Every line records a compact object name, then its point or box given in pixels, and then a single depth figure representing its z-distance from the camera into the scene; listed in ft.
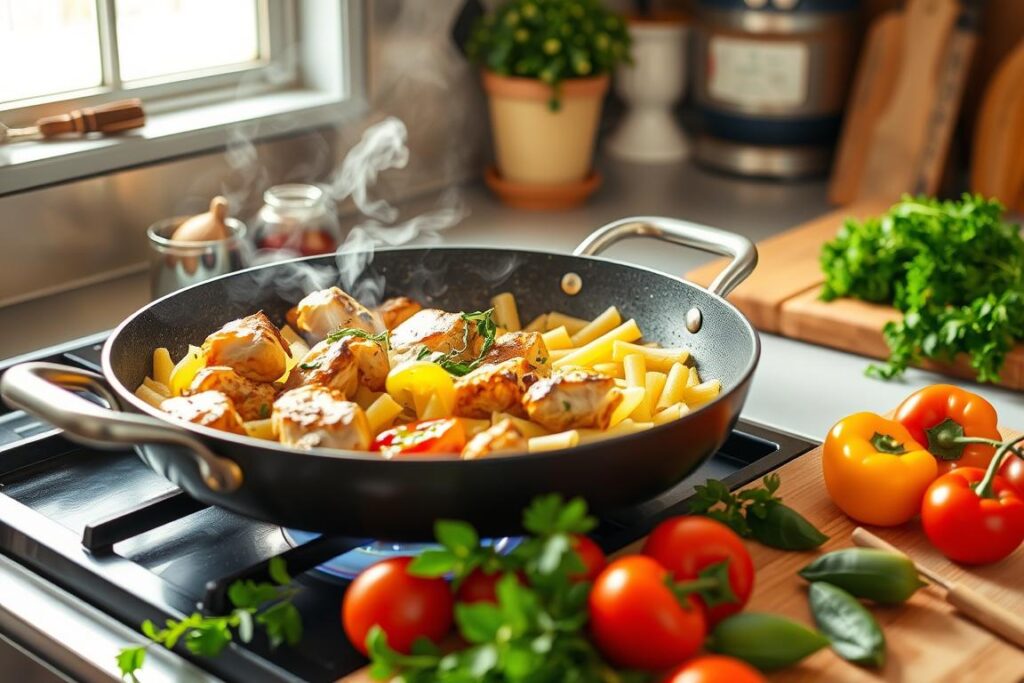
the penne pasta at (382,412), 3.34
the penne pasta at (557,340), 3.79
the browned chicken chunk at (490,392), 3.33
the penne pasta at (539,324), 3.93
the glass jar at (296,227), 4.66
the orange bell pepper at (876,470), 3.39
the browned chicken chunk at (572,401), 3.27
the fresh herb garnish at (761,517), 3.32
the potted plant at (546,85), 5.48
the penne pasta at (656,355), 3.67
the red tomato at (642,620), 2.88
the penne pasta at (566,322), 3.91
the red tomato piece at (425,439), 3.15
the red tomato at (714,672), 2.83
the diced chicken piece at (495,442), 3.11
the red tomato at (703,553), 3.05
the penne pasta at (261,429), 3.28
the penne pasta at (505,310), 3.92
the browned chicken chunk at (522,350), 3.56
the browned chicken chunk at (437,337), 3.59
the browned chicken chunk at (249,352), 3.43
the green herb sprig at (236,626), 3.02
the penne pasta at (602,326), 3.84
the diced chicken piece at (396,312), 3.83
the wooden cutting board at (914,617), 3.04
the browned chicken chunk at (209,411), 3.18
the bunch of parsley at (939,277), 4.24
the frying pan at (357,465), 3.00
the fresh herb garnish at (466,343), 3.49
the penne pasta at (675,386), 3.53
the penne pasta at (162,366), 3.56
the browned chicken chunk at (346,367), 3.38
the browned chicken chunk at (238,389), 3.35
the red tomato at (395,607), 2.98
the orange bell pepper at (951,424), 3.56
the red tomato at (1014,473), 3.44
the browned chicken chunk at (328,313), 3.67
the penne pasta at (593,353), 3.69
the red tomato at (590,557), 3.02
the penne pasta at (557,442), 3.19
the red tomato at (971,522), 3.28
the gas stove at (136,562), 3.10
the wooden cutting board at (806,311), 4.46
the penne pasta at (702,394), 3.53
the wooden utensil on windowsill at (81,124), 4.65
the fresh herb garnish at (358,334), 3.50
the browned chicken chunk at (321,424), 3.14
